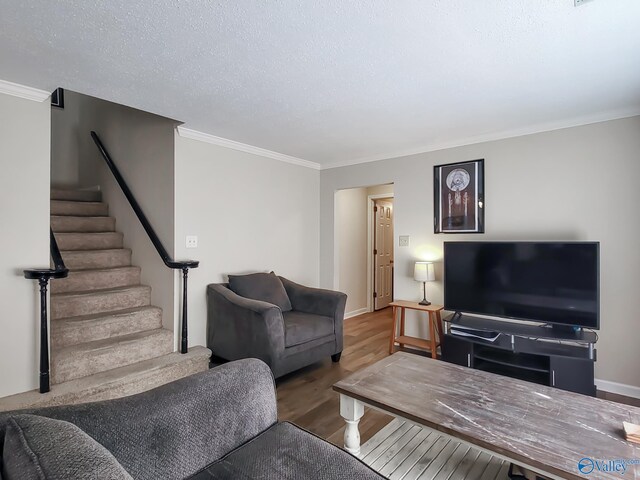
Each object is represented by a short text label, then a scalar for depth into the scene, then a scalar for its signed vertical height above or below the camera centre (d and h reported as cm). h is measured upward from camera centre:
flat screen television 270 -33
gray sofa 87 -66
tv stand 256 -90
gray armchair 280 -72
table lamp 356 -31
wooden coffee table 125 -78
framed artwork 346 +49
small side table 341 -89
